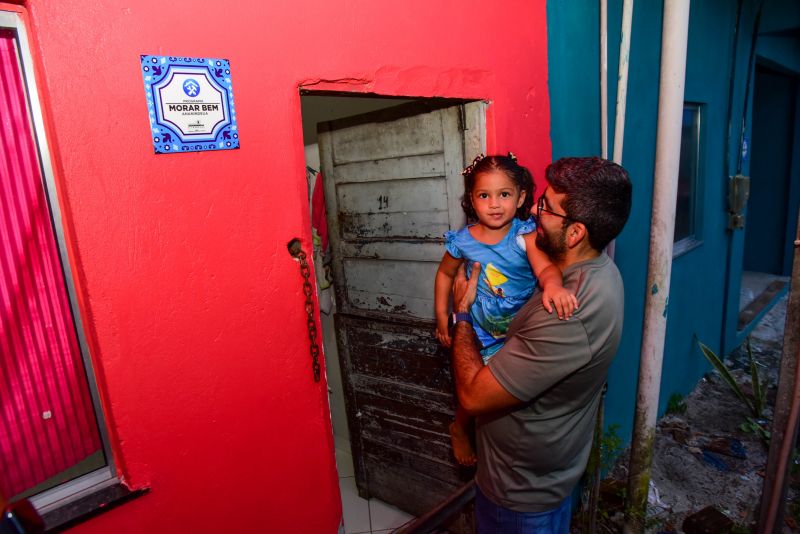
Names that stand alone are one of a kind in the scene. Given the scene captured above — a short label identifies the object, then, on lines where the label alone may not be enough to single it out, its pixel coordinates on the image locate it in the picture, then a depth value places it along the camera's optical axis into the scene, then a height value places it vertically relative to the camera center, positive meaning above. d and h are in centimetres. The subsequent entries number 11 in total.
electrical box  542 -59
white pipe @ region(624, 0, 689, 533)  295 -60
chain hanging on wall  178 -43
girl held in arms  224 -40
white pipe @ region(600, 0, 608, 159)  316 +46
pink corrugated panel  128 -38
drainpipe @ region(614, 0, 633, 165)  330 +49
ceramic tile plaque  142 +22
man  168 -72
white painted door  302 -78
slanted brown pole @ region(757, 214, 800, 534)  247 -138
